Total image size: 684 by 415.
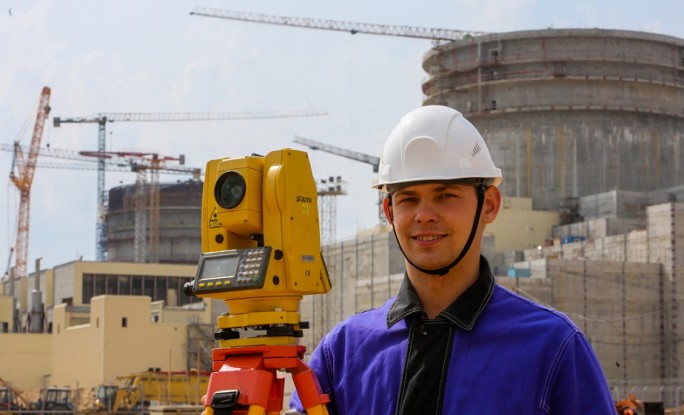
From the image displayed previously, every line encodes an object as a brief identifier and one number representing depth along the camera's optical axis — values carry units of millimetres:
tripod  4918
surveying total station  4973
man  4453
